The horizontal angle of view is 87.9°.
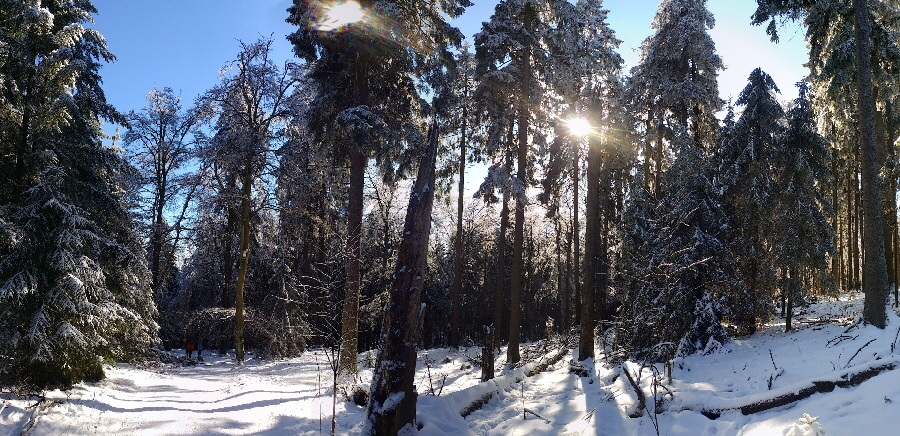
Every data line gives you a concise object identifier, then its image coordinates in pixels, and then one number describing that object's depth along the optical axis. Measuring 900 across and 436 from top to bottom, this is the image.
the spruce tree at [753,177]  13.98
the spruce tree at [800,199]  13.63
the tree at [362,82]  12.37
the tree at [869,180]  10.21
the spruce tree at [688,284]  12.50
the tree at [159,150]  19.14
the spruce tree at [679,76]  16.64
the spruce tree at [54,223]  7.95
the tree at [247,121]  15.76
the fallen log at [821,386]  5.92
